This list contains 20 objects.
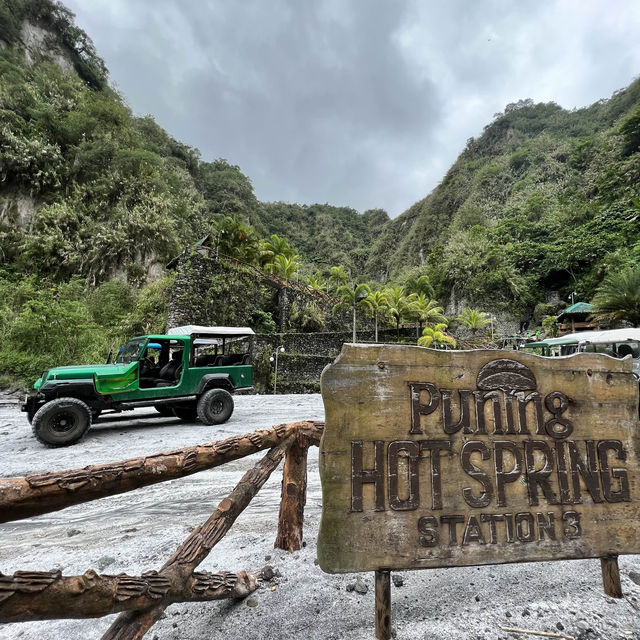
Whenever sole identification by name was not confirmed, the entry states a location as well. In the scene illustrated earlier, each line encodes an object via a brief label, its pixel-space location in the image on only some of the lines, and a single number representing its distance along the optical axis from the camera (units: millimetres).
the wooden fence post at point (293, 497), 1994
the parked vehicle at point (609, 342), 9609
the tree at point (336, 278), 27531
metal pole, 14652
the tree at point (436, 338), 19172
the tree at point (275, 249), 23719
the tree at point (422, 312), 21688
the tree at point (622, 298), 15758
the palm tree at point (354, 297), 20609
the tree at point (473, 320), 26531
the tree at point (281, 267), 22781
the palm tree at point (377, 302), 20500
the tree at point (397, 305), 21547
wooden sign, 1410
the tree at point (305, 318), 20266
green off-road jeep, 5020
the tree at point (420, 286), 28656
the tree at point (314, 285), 23967
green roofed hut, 20397
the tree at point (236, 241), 21766
